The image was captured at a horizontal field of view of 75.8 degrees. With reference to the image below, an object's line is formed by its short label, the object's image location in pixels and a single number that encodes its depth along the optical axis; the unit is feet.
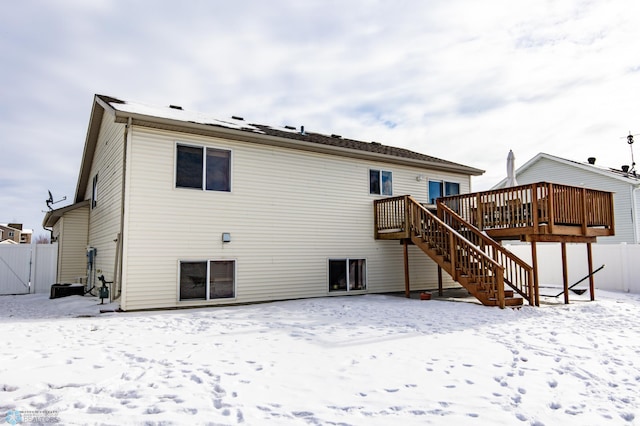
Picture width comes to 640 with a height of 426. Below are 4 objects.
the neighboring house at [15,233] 172.45
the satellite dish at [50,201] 54.38
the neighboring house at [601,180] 62.82
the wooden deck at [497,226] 31.76
